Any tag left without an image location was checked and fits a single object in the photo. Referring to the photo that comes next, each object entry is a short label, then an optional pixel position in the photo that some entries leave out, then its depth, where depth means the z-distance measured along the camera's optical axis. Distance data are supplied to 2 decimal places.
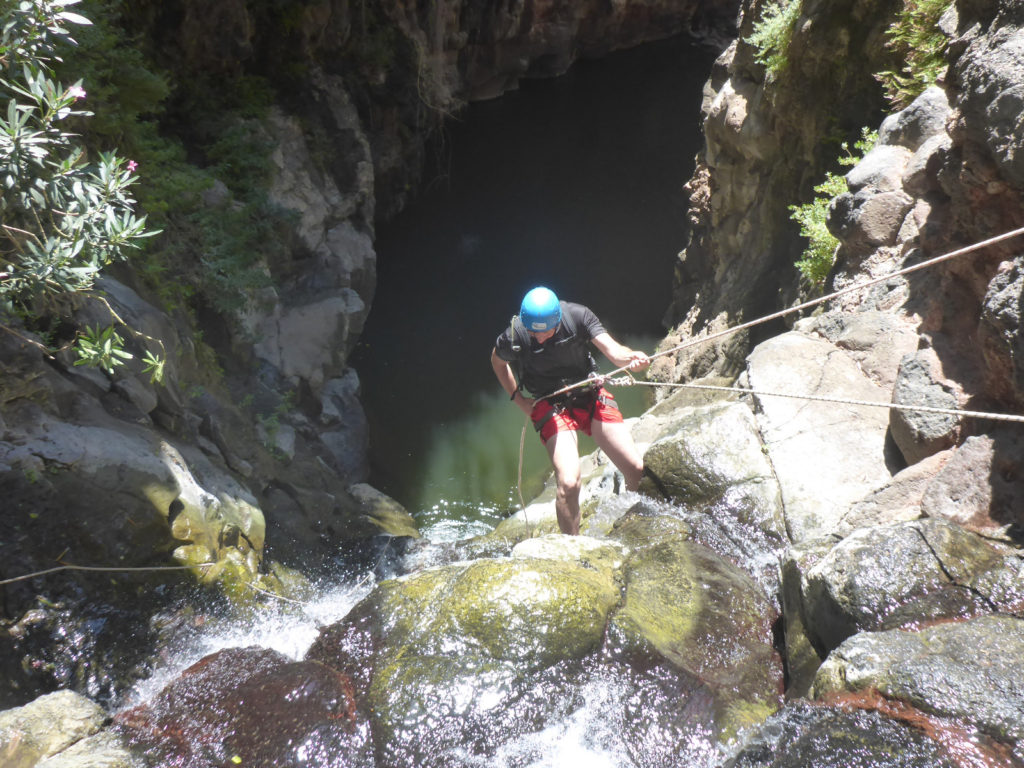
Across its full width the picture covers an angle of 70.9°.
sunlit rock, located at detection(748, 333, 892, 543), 5.21
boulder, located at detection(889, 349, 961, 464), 4.62
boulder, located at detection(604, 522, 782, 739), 3.98
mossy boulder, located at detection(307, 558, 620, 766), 3.88
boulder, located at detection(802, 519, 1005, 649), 3.58
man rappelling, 5.23
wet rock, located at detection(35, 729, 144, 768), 3.54
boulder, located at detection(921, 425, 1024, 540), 3.93
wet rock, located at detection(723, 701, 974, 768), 2.89
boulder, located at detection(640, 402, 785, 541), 5.51
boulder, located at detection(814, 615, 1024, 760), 2.95
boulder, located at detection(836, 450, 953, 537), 4.53
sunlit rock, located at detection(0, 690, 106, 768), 3.55
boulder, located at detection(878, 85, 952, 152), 6.00
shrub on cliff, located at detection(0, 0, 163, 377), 3.42
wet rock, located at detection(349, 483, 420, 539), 8.30
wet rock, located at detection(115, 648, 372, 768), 3.81
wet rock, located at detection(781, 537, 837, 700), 3.90
